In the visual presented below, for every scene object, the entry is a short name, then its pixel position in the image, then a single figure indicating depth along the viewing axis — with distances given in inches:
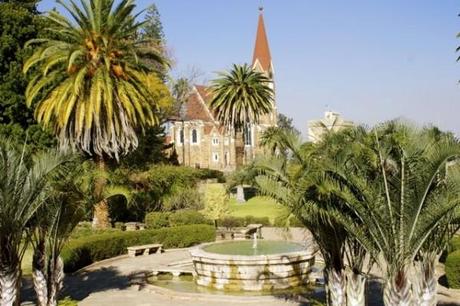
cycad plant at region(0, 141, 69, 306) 430.9
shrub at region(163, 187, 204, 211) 1285.7
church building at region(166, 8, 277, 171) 2974.9
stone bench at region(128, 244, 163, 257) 890.6
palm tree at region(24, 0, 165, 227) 916.6
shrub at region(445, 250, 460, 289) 602.0
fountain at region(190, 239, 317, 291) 647.8
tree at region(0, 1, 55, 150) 1200.8
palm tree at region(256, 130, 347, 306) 414.6
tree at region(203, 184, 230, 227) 1163.9
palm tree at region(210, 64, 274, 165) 1827.0
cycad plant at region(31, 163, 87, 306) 479.8
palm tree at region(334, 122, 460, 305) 365.4
